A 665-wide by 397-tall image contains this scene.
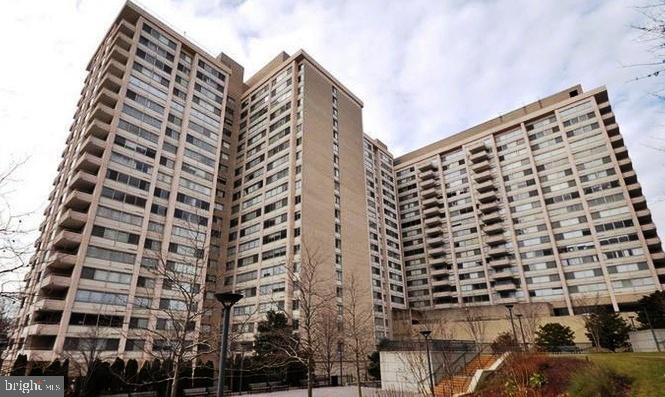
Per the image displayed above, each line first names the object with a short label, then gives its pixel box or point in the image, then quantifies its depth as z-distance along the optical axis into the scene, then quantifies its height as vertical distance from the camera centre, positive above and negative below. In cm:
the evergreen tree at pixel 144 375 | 2740 -203
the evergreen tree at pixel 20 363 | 2856 -89
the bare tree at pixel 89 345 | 3509 +45
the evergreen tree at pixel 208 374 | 2920 -222
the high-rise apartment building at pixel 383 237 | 6544 +2138
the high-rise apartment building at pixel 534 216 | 5878 +2262
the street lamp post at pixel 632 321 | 4584 +162
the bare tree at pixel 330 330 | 2916 +102
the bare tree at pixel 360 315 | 4454 +369
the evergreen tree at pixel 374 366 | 3578 -246
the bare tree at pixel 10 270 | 892 +198
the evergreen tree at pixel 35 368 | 2924 -138
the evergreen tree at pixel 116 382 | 2673 -239
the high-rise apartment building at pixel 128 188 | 3809 +2035
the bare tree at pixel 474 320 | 5090 +249
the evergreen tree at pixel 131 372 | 2736 -187
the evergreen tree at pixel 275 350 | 3233 -55
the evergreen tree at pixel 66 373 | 2405 -162
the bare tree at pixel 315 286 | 3288 +741
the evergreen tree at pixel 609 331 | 4000 +33
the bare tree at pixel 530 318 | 4726 +248
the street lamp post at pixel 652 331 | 3231 +18
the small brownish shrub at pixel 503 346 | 2694 -65
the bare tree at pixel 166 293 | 4078 +622
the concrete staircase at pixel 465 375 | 2266 -235
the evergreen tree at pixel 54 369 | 2632 -134
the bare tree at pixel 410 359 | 2479 -137
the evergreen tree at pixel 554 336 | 4279 +2
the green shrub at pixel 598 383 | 1423 -191
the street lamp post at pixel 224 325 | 1004 +58
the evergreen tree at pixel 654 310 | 3946 +255
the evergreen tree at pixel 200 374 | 2890 -218
